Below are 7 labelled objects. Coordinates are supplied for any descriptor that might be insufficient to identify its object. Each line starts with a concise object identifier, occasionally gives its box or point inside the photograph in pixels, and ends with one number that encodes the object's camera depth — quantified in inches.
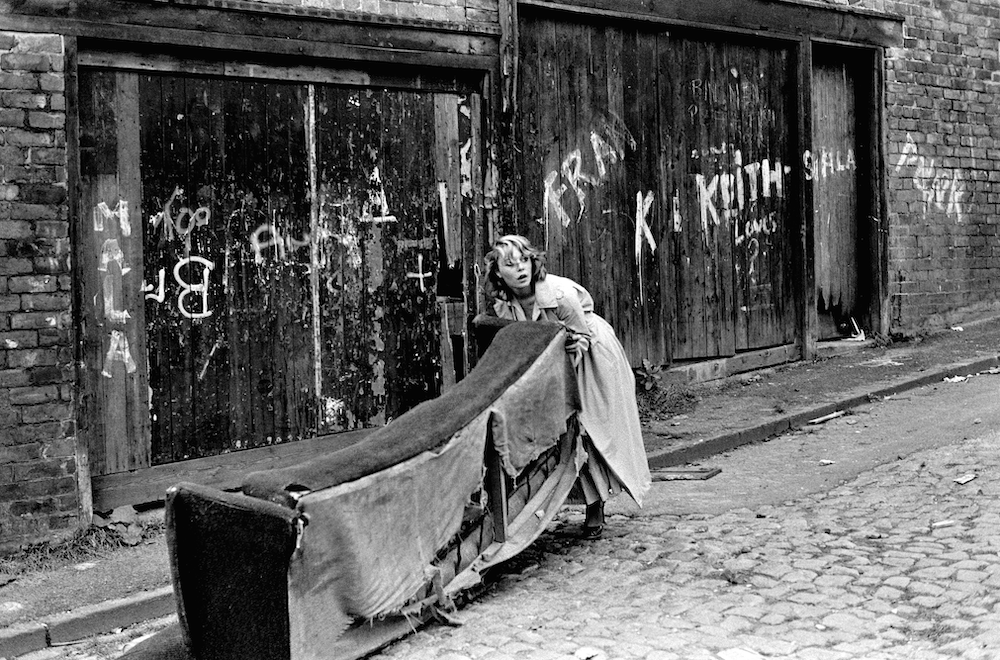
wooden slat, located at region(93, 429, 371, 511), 266.2
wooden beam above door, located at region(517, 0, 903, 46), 365.1
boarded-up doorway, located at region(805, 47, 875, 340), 446.0
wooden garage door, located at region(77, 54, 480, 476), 266.2
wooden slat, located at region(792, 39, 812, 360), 427.2
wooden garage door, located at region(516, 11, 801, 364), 357.4
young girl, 230.5
